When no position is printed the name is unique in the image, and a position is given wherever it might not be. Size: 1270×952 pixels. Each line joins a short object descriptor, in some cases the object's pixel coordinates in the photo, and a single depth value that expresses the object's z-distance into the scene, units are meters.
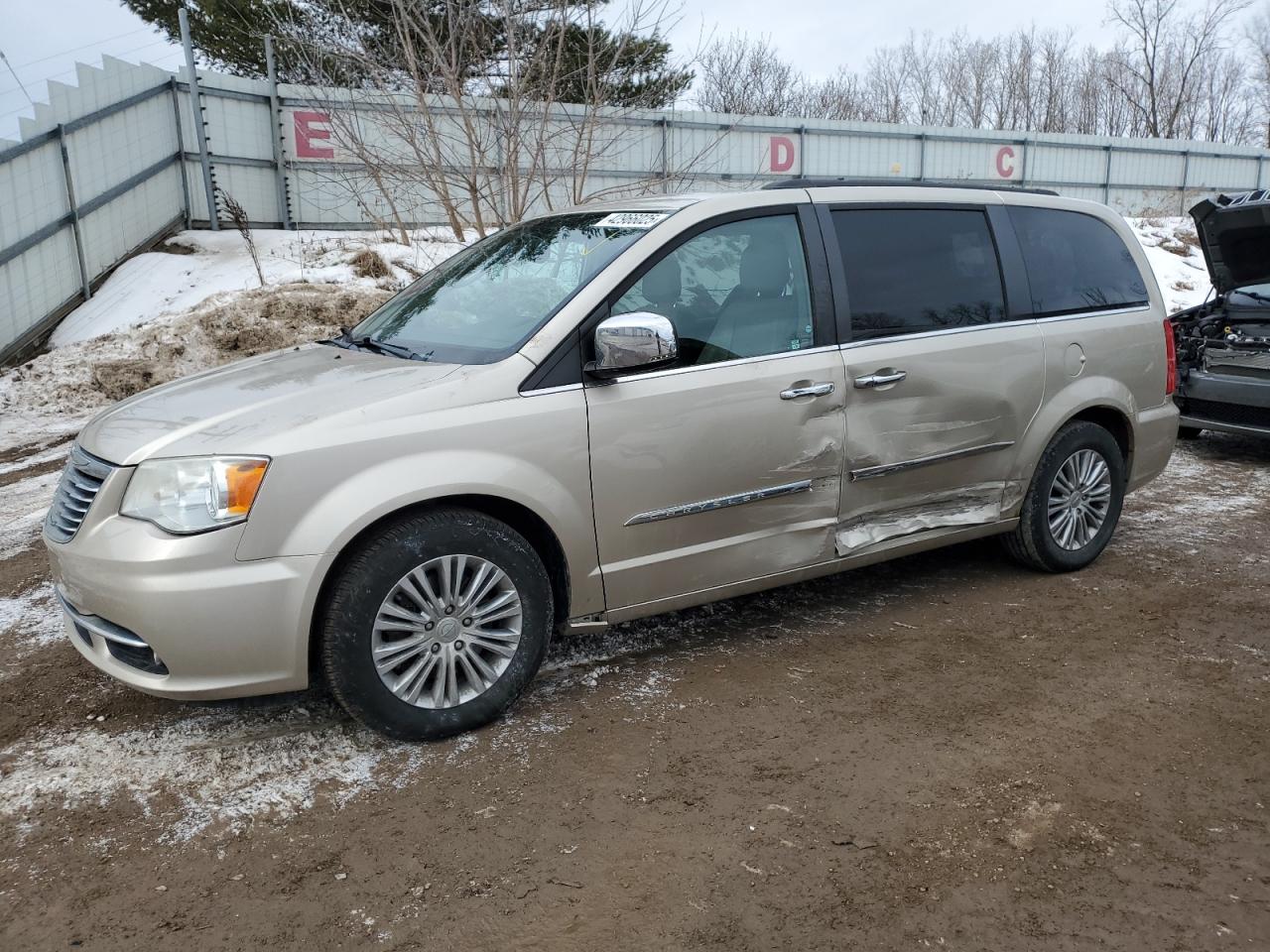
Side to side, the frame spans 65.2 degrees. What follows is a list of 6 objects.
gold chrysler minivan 3.05
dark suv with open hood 6.81
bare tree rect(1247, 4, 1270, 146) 41.62
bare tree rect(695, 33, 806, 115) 28.36
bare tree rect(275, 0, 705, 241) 9.44
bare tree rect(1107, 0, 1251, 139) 40.16
